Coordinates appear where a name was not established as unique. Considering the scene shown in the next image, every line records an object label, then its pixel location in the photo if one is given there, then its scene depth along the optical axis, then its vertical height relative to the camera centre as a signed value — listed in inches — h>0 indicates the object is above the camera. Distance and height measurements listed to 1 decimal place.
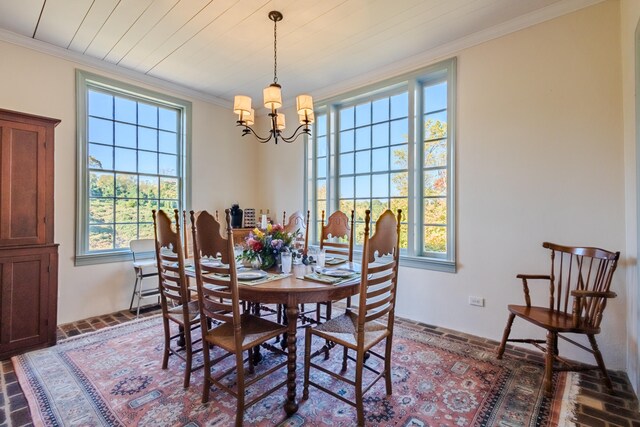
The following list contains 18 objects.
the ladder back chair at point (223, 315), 66.9 -24.2
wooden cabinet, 99.4 -8.7
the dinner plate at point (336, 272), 84.4 -17.2
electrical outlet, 116.6 -34.0
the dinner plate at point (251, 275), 80.8 -17.4
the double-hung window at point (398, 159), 130.2 +26.4
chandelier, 98.8 +36.1
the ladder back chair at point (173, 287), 83.0 -21.4
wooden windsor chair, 80.5 -25.1
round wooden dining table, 72.2 -20.3
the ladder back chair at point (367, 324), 68.7 -29.8
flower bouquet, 92.2 -10.3
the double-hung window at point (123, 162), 136.6 +24.3
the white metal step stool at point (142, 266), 142.5 -25.8
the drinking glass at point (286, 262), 88.8 -14.7
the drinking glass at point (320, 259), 96.0 -14.8
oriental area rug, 70.9 -48.3
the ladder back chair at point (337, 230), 123.0 -7.1
